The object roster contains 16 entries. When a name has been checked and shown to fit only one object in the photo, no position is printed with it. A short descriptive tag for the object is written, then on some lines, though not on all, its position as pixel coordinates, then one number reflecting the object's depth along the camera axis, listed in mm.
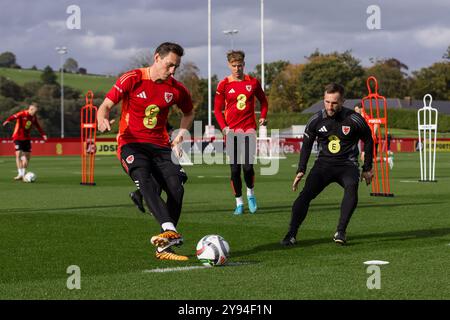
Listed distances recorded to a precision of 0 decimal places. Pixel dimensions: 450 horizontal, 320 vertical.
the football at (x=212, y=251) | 8430
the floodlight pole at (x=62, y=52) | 87562
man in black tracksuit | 10375
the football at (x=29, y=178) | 25141
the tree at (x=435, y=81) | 119875
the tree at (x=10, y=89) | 109000
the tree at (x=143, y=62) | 97875
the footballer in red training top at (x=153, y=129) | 9227
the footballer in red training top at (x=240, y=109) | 14359
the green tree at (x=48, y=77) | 128938
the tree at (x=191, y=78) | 101125
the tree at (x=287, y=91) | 129375
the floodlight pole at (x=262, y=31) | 61003
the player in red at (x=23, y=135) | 25766
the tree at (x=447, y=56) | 128875
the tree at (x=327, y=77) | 123125
